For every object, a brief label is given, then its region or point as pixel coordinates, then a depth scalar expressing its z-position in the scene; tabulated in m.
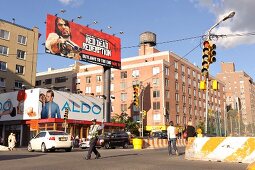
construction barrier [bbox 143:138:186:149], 24.89
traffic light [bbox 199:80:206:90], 12.66
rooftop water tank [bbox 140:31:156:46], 72.29
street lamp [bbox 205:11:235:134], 14.08
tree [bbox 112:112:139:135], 54.84
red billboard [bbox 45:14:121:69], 32.31
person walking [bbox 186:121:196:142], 16.71
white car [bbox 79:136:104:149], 23.94
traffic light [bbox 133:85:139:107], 27.71
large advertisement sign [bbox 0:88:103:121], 32.02
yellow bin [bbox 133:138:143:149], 22.62
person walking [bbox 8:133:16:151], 21.46
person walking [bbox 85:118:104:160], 11.71
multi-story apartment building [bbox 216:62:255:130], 117.92
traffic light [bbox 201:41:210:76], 12.69
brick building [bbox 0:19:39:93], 44.57
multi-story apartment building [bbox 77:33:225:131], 58.32
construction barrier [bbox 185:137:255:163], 10.23
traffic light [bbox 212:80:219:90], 12.52
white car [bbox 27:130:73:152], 17.50
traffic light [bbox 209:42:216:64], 13.00
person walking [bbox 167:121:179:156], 13.71
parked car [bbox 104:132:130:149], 24.05
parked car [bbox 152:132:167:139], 42.52
